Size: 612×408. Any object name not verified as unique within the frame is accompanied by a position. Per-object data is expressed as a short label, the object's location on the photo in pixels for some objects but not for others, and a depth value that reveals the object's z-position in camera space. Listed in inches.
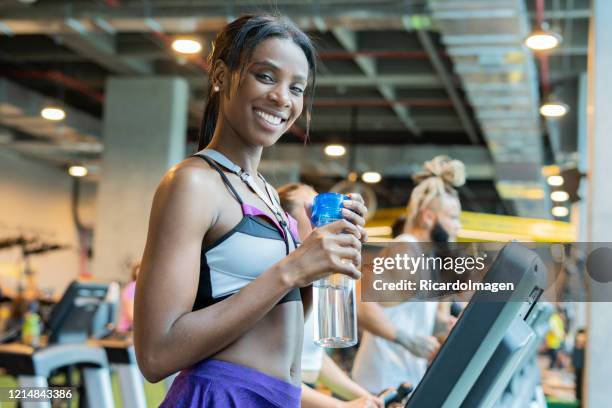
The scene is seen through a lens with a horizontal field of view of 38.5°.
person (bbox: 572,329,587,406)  225.5
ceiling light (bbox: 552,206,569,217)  721.0
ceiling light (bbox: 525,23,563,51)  273.1
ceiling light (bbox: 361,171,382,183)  625.6
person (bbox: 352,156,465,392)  111.9
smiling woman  42.6
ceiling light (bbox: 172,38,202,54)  316.8
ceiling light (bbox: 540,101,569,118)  370.9
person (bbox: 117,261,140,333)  246.4
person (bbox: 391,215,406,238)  151.3
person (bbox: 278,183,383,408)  86.4
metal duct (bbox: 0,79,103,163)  468.8
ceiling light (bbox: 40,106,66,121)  452.4
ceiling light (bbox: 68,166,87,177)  640.4
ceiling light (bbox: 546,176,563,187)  509.4
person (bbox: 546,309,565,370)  390.6
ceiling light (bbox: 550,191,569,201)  571.5
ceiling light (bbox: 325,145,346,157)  601.1
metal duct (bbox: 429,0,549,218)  269.8
